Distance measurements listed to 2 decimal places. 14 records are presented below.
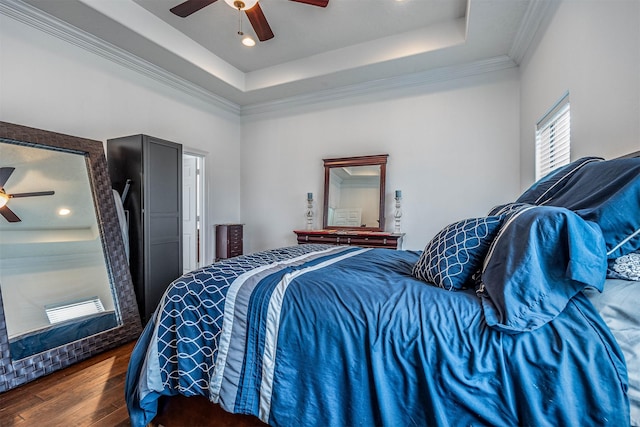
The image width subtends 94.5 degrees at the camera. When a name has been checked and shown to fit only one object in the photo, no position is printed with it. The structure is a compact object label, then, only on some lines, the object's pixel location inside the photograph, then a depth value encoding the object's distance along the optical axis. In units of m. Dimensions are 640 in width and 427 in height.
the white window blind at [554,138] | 2.36
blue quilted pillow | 1.32
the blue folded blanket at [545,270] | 0.95
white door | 4.55
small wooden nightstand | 4.55
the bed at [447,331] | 0.93
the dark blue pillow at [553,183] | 1.54
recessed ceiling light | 3.32
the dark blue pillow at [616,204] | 0.99
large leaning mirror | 2.11
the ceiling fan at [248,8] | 2.36
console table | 3.73
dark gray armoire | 3.00
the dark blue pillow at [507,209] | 1.37
